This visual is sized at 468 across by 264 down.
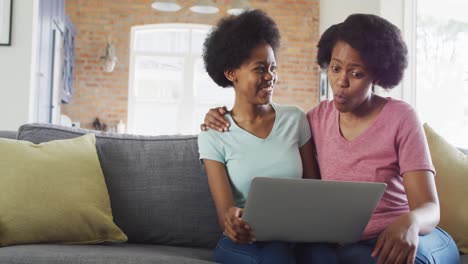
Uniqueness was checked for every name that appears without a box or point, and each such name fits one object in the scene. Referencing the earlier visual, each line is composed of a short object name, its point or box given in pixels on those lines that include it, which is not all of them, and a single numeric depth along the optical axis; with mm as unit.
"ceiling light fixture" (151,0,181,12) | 5910
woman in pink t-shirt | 1476
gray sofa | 1897
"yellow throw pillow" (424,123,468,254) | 1860
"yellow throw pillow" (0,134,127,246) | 1659
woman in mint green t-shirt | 1758
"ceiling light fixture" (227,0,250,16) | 5741
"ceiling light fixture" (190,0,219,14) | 5984
